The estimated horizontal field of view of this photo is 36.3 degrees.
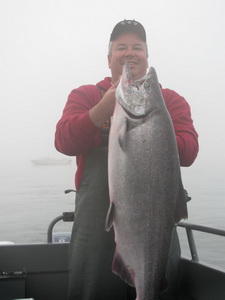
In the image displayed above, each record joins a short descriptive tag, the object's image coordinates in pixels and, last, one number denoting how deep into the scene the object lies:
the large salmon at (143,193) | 2.26
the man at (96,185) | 2.89
